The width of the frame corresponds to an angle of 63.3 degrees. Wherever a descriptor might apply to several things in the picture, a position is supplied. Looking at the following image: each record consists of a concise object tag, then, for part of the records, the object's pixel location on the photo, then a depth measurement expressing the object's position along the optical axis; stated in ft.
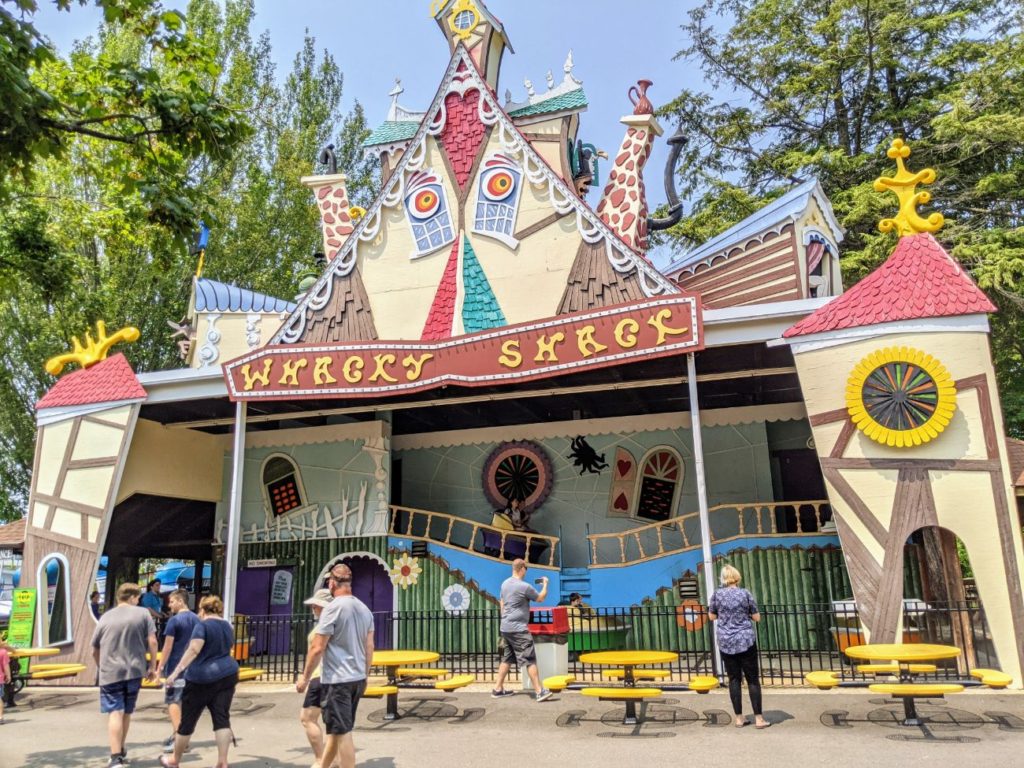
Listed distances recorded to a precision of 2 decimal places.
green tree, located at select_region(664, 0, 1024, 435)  67.67
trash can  35.22
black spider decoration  55.83
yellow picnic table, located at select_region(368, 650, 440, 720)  29.17
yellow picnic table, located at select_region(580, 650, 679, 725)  26.84
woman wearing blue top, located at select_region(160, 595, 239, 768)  21.81
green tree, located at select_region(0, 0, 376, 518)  71.67
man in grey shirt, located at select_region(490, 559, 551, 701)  31.35
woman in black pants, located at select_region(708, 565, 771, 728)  25.44
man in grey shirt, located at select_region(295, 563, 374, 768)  19.99
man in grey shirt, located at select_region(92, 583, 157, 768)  23.52
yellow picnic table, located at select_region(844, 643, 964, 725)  24.70
